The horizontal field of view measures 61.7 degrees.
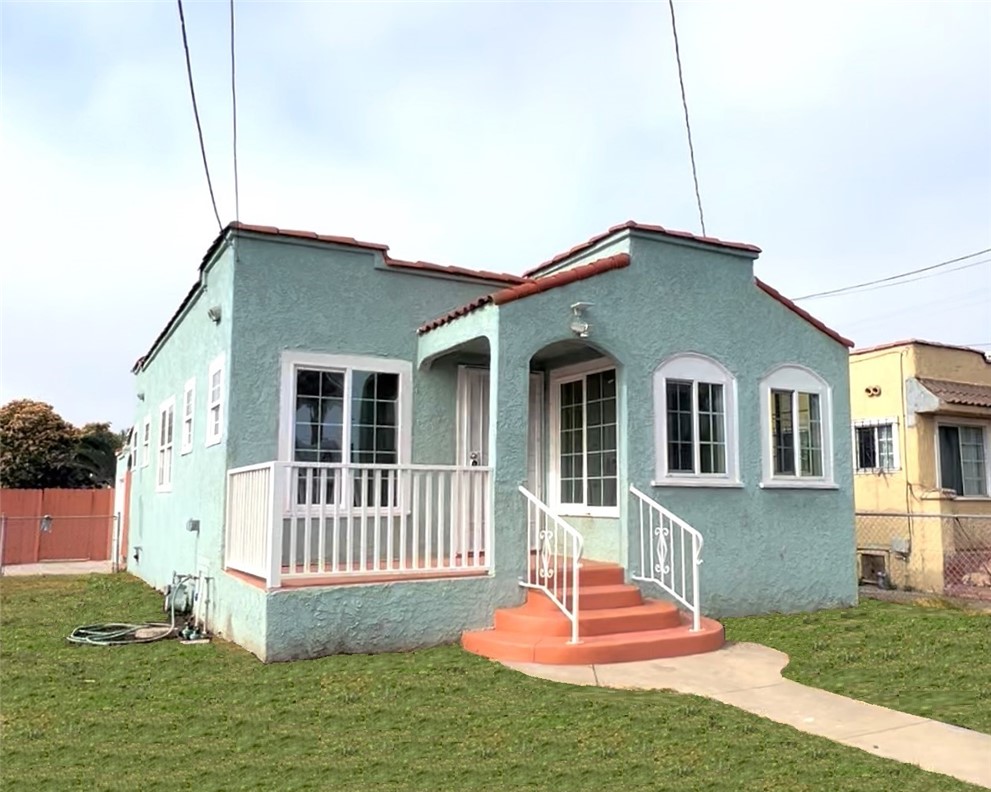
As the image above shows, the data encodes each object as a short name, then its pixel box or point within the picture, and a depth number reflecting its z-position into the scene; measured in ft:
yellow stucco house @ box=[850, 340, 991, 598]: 49.85
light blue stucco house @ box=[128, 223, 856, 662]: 25.93
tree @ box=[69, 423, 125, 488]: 99.50
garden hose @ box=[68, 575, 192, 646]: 27.68
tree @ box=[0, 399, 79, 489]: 94.48
